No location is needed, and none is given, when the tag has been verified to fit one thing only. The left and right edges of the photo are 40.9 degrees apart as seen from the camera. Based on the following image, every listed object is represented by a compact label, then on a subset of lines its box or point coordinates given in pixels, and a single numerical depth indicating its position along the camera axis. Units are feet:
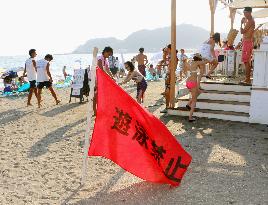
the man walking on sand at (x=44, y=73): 40.60
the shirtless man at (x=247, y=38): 31.35
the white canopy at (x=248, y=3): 37.11
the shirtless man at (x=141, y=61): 54.03
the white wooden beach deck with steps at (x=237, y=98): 29.12
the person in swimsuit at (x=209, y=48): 36.12
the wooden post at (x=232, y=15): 63.75
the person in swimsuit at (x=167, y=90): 35.47
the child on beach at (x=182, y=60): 67.90
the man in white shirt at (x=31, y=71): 41.65
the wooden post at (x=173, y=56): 32.81
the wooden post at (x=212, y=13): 49.33
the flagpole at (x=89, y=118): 17.10
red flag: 16.85
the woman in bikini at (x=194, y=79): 29.60
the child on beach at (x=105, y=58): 31.19
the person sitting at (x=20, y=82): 74.26
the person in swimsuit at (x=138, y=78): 32.32
